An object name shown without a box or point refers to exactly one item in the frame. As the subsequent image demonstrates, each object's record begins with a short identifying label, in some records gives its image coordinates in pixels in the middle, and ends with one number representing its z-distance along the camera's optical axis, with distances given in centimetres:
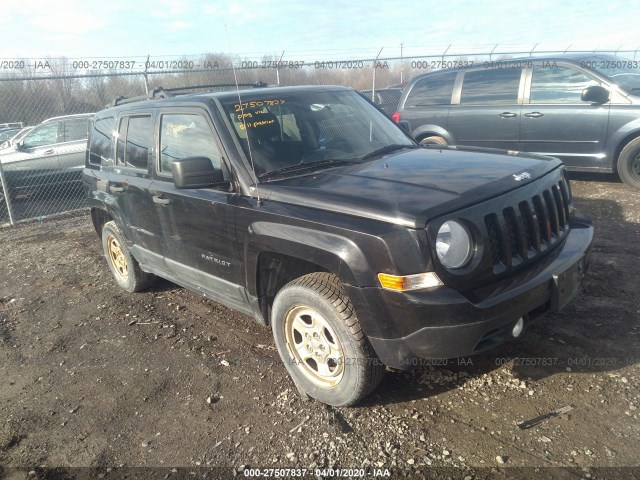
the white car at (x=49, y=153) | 968
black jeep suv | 248
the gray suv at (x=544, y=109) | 687
